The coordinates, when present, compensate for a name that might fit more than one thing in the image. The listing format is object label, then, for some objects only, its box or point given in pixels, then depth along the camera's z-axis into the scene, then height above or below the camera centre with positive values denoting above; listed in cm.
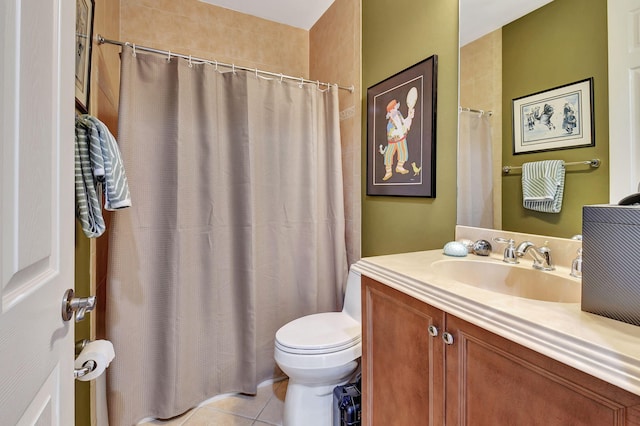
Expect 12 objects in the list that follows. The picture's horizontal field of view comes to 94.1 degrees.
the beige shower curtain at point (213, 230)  149 -9
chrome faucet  98 -14
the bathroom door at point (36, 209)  39 +1
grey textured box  53 -9
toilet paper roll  84 -41
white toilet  132 -67
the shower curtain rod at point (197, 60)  138 +85
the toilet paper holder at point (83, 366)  72 -40
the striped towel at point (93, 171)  92 +14
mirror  92 +50
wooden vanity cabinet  52 -37
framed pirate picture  145 +44
